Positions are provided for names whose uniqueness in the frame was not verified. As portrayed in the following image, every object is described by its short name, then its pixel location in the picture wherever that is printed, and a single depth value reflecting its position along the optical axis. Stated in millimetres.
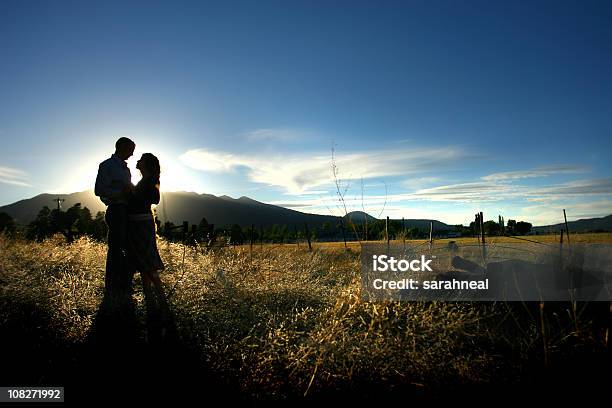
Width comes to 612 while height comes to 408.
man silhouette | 5094
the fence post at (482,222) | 11154
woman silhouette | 5111
